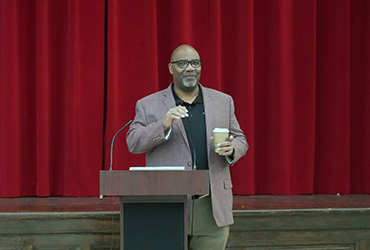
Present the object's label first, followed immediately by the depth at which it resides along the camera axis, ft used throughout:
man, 15.99
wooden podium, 13.73
